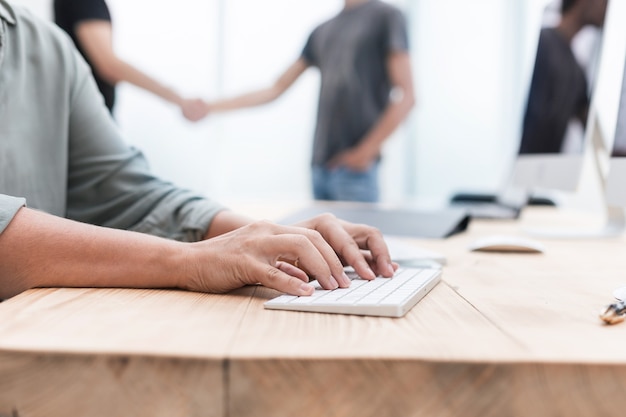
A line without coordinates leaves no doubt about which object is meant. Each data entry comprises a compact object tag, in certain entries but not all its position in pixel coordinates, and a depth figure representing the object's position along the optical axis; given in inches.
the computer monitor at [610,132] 36.5
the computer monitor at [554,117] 51.6
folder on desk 47.1
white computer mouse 38.9
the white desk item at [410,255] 32.9
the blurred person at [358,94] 85.7
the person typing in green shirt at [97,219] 23.9
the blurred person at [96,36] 74.7
